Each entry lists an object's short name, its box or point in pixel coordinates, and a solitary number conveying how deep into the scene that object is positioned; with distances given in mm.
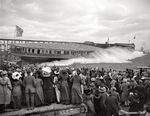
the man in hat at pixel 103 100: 6453
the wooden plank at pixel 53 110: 6262
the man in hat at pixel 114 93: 6624
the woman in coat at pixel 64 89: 7577
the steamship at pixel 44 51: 31409
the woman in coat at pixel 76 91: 7504
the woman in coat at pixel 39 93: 7211
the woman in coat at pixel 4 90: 6566
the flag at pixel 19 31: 27891
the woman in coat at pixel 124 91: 9078
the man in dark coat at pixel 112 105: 6096
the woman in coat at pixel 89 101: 6315
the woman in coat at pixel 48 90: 7484
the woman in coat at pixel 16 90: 6914
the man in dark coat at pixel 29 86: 6988
